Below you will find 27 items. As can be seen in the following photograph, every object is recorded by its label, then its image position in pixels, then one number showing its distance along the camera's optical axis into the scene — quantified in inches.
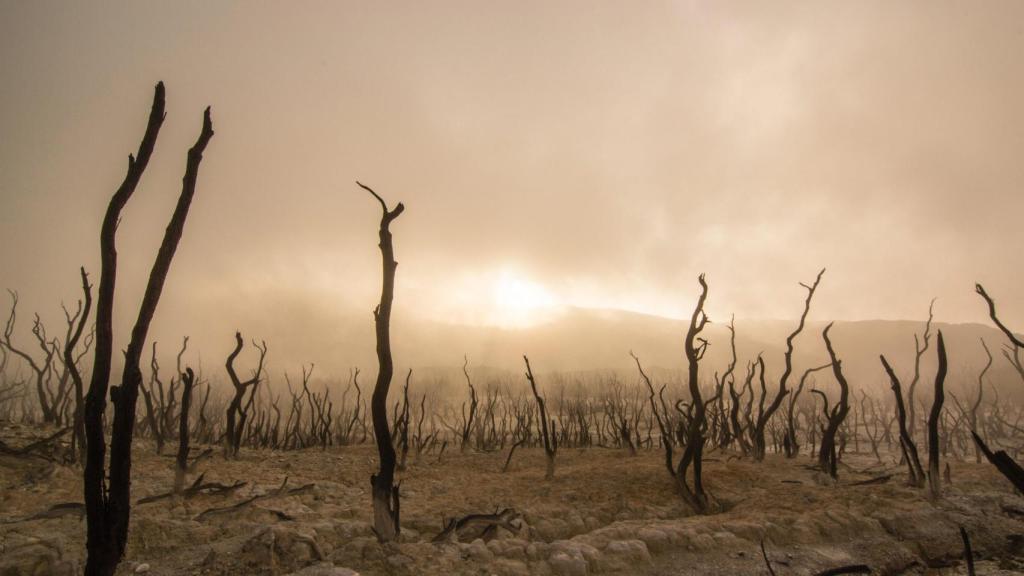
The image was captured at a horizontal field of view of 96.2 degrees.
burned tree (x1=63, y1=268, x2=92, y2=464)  243.9
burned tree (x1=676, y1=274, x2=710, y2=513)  263.1
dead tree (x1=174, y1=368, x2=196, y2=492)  248.7
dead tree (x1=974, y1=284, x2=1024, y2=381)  284.1
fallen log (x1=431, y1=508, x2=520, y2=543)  194.9
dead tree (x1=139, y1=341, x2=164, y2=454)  377.1
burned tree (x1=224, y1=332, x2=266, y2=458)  367.2
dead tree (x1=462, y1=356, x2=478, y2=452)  518.9
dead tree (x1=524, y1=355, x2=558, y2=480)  330.0
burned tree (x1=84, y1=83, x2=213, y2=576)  129.8
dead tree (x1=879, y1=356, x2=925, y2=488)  276.8
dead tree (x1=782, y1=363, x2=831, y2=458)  407.8
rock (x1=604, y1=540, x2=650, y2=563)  178.2
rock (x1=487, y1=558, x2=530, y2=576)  162.9
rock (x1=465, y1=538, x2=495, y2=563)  172.4
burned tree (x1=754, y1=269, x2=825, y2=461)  372.8
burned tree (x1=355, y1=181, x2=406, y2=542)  180.9
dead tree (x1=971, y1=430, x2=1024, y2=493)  113.6
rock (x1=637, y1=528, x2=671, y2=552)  186.1
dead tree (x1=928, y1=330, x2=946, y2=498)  246.5
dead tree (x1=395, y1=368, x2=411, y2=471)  386.6
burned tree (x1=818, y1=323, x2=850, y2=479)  310.7
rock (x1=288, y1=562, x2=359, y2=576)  148.9
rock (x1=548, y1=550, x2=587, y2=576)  165.7
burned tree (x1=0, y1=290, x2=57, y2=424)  419.2
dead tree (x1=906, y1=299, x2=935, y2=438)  428.6
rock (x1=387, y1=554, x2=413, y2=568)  163.2
